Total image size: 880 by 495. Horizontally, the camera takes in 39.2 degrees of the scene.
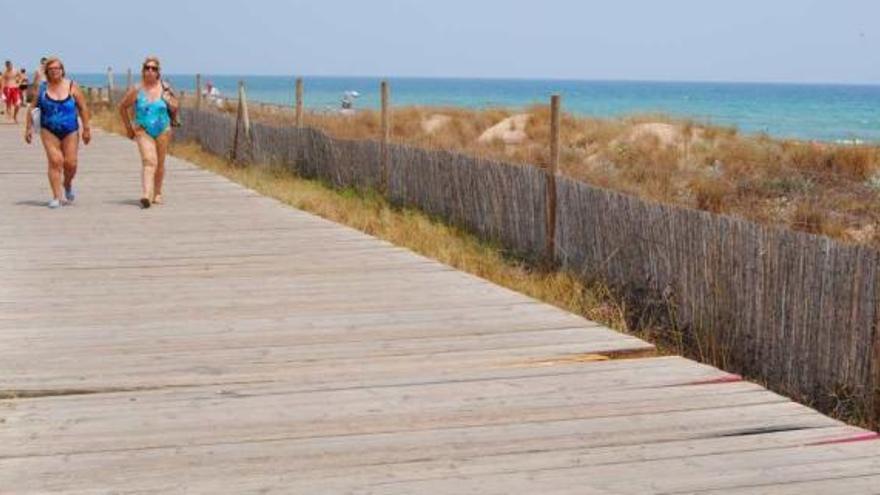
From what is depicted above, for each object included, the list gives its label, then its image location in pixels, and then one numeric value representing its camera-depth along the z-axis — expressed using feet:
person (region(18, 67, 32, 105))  122.31
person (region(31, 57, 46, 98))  98.98
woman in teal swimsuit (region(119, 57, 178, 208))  40.63
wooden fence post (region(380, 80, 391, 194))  48.16
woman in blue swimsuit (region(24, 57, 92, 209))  40.06
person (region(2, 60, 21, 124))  110.11
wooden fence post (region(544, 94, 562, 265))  32.32
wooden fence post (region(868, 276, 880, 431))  18.43
